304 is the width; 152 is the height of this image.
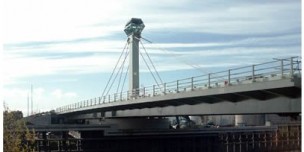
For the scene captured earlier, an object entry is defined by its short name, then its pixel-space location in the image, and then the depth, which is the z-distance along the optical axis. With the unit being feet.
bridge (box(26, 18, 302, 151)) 48.85
